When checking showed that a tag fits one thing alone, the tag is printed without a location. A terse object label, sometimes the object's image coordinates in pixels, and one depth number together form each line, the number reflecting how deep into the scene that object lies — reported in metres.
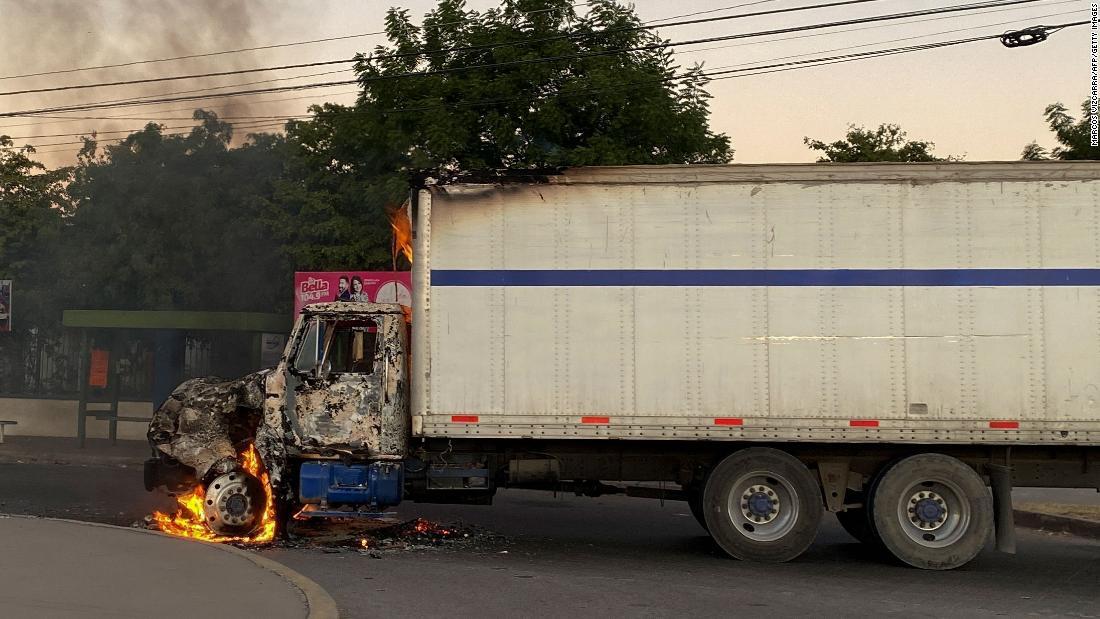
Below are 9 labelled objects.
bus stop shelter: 21.44
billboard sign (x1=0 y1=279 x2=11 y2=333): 25.80
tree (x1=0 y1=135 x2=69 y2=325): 31.27
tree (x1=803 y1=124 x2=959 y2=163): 25.61
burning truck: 10.44
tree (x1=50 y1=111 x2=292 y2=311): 28.47
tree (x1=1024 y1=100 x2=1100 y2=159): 18.72
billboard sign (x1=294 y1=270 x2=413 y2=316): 21.12
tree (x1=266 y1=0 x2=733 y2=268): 19.27
